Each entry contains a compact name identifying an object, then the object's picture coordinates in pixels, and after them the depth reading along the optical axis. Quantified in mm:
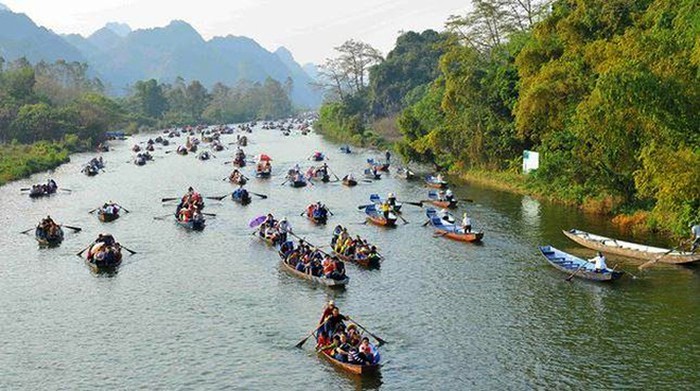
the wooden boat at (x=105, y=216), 50438
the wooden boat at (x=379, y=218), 47406
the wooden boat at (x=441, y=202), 53969
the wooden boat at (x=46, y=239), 42938
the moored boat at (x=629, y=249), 35688
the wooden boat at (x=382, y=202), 51562
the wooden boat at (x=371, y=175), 70850
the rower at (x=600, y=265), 33344
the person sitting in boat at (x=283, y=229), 42188
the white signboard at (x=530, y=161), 59684
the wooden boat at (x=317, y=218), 48812
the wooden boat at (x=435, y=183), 63781
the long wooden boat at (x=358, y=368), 23781
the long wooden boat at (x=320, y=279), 33344
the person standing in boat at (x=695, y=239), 36625
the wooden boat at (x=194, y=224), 46809
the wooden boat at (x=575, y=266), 33250
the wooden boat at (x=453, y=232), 41969
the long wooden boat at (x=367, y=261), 37188
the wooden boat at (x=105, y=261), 37219
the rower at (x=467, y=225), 42500
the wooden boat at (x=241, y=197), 57138
